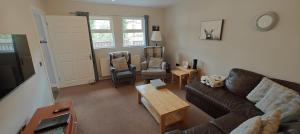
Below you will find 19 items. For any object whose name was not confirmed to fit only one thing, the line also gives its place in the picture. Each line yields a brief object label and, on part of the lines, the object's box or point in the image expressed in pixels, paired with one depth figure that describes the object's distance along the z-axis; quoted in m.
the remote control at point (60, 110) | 1.76
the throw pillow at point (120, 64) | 3.84
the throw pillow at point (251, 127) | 1.01
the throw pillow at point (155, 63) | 4.11
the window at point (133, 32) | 4.45
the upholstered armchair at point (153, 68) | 3.65
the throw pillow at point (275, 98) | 1.60
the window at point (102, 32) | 4.01
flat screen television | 1.22
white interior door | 3.38
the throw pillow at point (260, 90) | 1.87
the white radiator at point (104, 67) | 4.09
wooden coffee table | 1.88
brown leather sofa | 1.52
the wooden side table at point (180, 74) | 3.37
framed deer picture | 2.90
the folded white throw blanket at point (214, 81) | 2.49
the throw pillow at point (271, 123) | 1.01
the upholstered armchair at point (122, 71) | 3.57
